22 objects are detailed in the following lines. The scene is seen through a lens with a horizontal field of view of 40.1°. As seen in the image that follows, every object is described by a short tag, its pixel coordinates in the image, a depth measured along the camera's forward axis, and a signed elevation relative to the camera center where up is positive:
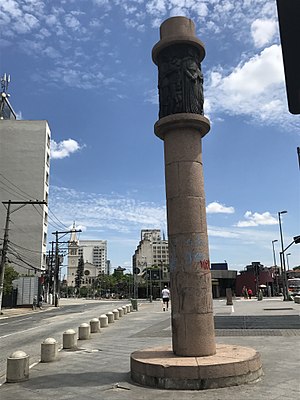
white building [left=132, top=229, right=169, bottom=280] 139.38 +15.87
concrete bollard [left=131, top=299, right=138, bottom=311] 35.67 -0.73
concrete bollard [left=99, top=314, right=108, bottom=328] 21.16 -1.27
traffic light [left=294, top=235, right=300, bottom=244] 20.35 +2.55
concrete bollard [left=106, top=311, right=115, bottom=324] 23.58 -1.24
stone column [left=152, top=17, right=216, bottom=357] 9.07 +2.61
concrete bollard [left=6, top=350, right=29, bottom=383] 8.98 -1.50
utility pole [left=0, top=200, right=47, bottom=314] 35.72 +3.30
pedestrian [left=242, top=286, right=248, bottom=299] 56.62 -0.02
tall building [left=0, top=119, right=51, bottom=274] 65.19 +18.55
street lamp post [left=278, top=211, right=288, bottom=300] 41.16 +1.49
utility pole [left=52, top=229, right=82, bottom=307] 54.66 +2.96
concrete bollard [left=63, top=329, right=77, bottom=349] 13.57 -1.40
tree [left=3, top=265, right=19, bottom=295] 44.05 +2.14
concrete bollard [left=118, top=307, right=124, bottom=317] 28.55 -1.11
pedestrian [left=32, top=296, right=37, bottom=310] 50.68 -0.52
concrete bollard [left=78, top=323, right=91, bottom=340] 16.20 -1.37
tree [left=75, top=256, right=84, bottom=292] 152.38 +8.22
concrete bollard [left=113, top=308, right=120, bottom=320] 26.26 -1.14
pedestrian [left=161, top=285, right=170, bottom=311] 30.15 -0.03
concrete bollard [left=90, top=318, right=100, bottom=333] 18.50 -1.31
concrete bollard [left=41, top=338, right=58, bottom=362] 11.24 -1.45
